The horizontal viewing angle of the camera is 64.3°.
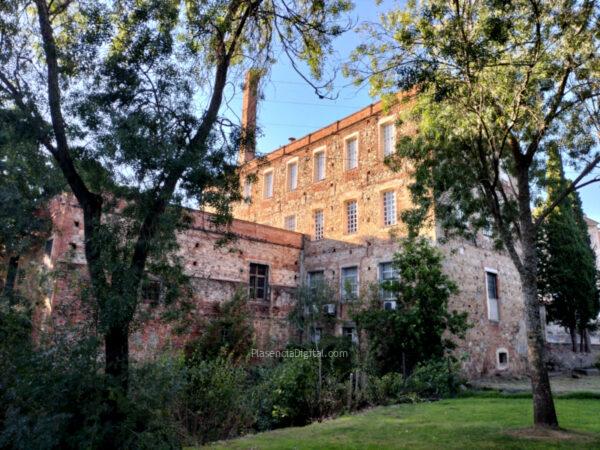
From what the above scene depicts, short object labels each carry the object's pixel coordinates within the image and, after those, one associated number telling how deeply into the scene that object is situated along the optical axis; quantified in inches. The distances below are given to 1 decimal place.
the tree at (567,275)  882.1
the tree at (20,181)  281.3
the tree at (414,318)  589.9
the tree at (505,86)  314.3
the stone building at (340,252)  704.4
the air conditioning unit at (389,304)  663.1
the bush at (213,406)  371.2
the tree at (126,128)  251.8
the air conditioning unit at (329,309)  758.1
